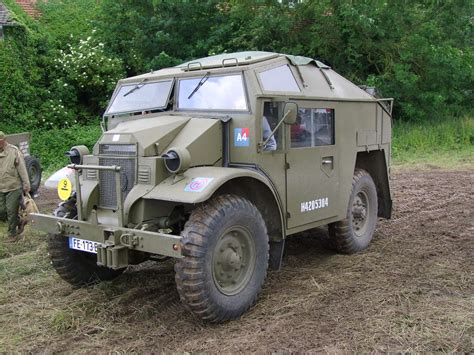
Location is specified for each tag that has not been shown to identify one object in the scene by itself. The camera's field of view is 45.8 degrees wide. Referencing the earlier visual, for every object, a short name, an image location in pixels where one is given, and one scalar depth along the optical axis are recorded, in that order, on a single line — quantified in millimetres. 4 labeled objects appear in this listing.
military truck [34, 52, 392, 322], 4414
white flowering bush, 17594
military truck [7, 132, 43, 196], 10820
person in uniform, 7582
